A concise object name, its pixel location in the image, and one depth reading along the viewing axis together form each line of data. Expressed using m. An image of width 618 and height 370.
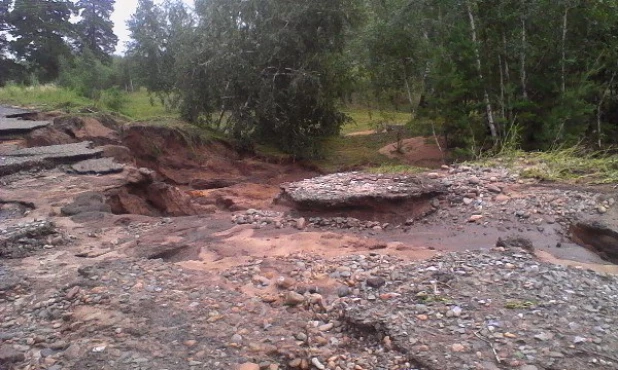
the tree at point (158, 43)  17.17
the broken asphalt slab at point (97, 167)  8.26
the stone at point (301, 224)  6.10
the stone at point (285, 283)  4.50
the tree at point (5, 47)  26.19
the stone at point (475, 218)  5.93
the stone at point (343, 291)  4.26
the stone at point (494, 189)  6.36
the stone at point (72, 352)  3.62
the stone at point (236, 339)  3.75
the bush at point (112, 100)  16.42
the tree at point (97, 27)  30.88
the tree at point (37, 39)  26.59
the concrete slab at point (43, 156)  8.11
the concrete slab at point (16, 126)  10.49
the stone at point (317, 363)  3.54
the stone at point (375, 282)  4.32
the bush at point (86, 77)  18.12
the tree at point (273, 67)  14.41
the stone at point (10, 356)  3.64
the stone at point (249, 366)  3.51
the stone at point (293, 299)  4.22
